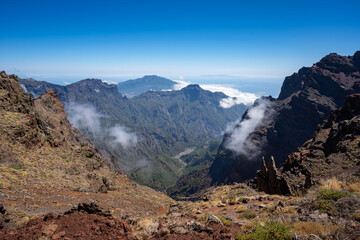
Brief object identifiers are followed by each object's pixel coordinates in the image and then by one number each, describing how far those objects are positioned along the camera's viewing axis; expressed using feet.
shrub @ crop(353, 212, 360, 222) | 26.99
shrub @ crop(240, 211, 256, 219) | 39.22
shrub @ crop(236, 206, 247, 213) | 44.66
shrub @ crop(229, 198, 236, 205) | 54.73
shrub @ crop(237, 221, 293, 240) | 24.85
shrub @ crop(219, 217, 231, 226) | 33.83
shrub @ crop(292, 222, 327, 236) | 25.18
